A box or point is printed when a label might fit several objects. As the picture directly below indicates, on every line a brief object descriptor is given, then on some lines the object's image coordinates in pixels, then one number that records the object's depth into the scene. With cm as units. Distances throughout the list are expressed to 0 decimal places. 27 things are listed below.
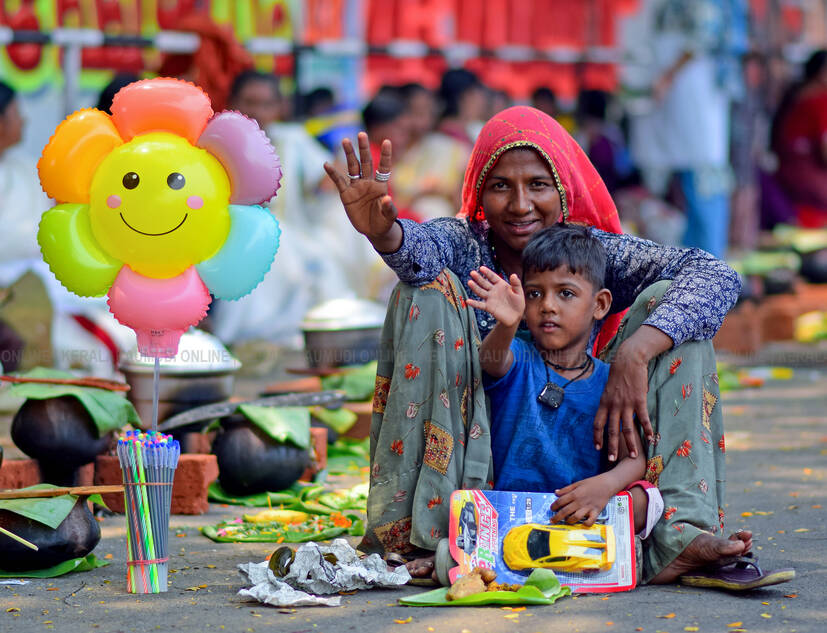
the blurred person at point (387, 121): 1887
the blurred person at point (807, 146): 2450
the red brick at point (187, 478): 857
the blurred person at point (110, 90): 1341
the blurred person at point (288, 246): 1659
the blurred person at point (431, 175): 1912
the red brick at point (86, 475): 867
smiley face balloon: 686
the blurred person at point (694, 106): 2062
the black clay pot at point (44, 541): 676
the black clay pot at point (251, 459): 887
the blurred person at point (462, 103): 2052
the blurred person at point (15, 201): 1489
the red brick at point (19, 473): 805
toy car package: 642
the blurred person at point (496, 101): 2205
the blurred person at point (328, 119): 1944
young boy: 674
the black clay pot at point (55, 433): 827
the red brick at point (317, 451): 962
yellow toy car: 643
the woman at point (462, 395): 655
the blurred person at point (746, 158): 2320
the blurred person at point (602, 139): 2350
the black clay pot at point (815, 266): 2086
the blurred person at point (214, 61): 1670
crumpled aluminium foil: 622
